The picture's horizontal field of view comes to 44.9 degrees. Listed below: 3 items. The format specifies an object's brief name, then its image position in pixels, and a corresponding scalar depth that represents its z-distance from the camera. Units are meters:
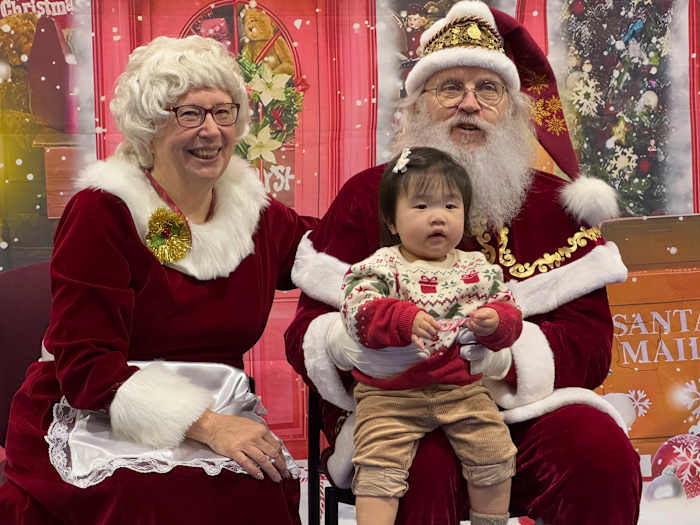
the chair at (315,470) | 2.53
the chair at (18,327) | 2.63
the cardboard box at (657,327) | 3.65
